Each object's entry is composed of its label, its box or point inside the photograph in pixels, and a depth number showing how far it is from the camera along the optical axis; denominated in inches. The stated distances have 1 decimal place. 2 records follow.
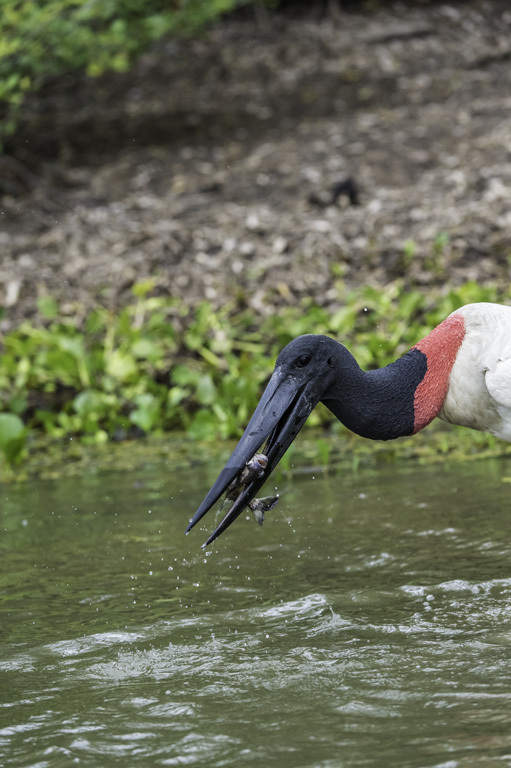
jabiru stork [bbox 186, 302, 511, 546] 274.2
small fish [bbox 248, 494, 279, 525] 275.9
